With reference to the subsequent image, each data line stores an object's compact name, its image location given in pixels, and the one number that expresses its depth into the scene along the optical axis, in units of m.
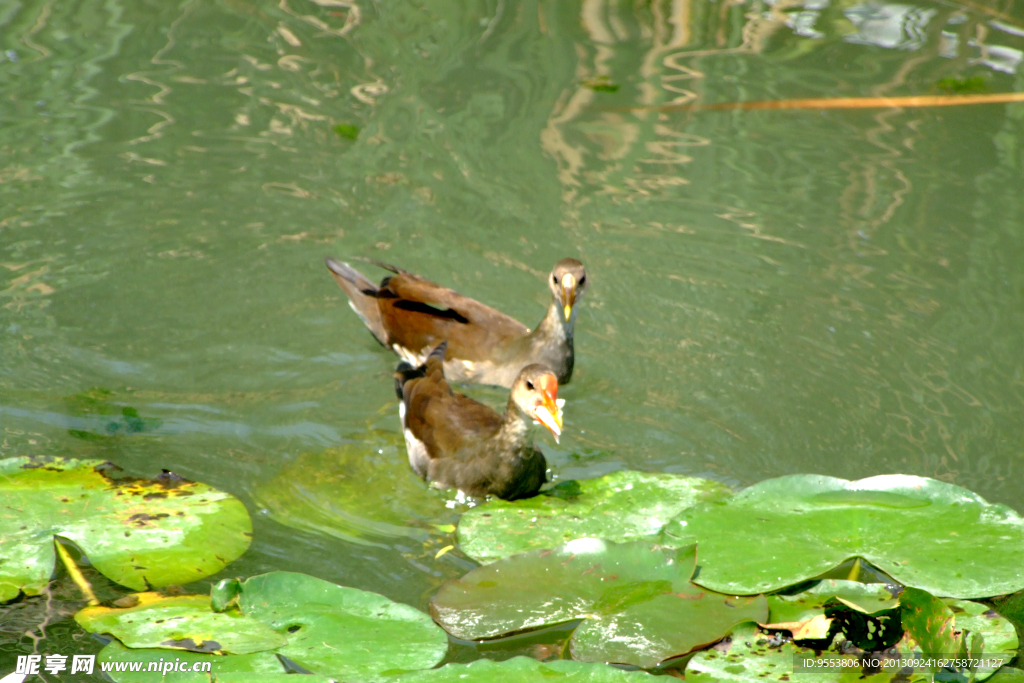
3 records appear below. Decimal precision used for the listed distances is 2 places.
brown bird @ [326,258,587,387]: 10.05
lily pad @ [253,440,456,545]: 7.93
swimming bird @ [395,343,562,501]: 7.85
